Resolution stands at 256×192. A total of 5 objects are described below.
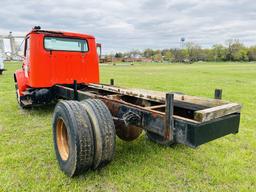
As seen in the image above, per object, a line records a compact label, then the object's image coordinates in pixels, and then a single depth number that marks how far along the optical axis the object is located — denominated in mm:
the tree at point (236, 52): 99562
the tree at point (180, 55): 106625
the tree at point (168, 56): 110188
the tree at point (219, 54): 102688
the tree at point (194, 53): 109312
